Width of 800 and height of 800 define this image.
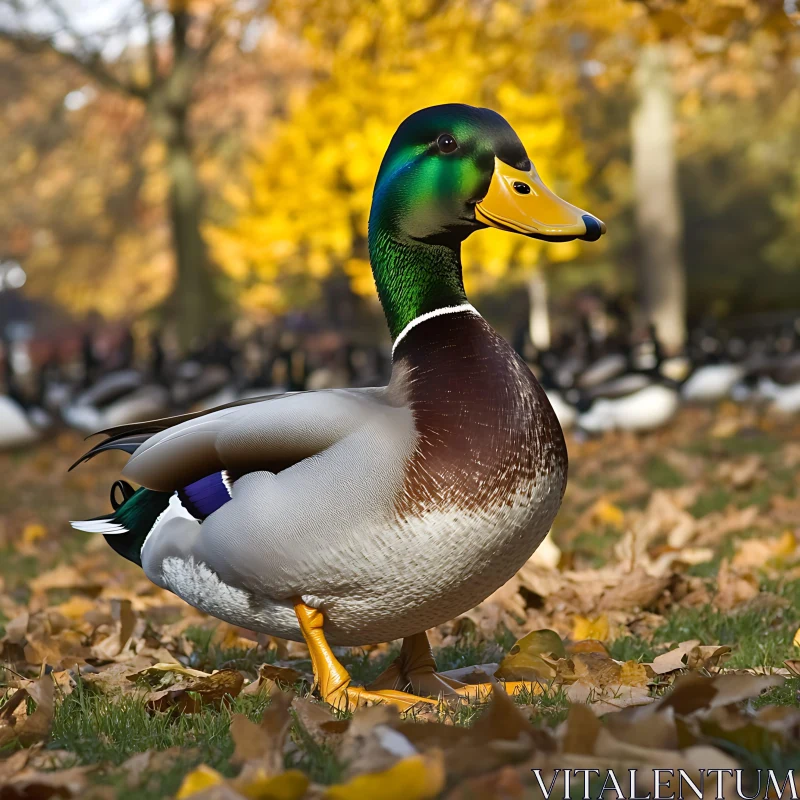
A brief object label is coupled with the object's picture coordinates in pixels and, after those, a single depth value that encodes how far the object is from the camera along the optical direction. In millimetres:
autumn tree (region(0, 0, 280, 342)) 15680
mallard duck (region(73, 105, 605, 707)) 2602
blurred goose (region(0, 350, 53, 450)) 12453
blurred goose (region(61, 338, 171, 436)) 12750
